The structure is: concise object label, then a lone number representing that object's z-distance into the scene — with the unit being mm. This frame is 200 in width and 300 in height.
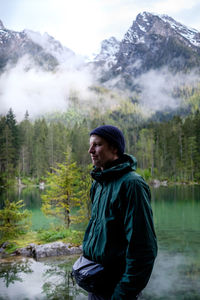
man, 2064
